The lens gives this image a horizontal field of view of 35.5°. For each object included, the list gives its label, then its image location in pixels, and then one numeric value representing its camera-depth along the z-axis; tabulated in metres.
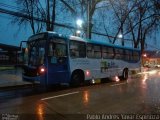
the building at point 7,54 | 50.97
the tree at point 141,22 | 37.22
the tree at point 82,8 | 28.93
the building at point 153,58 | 107.44
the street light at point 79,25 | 26.89
